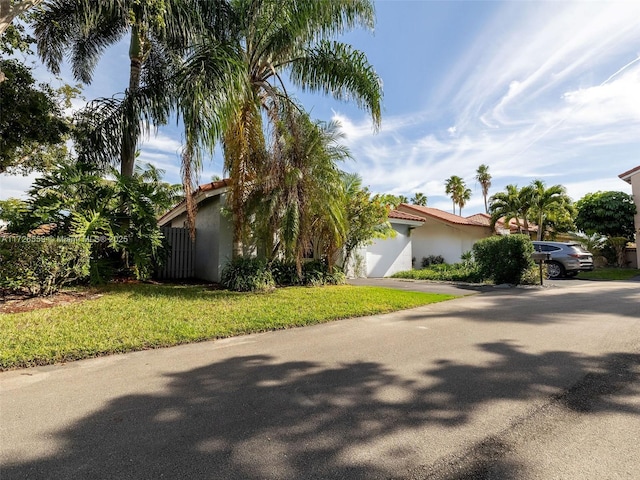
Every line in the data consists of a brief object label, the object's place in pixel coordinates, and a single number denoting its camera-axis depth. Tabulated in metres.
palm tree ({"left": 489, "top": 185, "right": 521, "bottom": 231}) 23.47
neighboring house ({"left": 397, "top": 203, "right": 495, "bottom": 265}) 21.52
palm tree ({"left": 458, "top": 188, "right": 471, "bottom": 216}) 42.59
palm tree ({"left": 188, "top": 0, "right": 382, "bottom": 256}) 9.12
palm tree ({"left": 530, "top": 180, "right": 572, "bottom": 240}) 22.77
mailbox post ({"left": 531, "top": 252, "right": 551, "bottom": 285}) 11.66
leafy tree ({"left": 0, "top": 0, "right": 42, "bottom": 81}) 9.77
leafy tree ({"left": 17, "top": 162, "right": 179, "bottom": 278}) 8.73
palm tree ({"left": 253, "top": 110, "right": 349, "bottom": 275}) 9.43
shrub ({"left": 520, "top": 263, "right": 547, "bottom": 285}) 11.94
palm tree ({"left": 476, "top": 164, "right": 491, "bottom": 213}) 42.16
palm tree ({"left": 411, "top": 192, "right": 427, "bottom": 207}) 45.00
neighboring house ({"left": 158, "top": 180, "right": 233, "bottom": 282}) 11.55
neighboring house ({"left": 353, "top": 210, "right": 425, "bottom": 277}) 16.98
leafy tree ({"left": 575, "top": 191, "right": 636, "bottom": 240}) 21.72
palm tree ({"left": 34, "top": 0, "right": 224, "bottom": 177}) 9.29
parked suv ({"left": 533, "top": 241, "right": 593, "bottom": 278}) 15.34
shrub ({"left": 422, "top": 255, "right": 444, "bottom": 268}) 20.91
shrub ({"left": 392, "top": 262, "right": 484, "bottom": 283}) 13.64
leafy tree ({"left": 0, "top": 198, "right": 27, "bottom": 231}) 8.38
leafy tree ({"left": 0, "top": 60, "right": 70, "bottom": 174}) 10.34
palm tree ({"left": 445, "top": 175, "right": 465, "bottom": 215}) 42.56
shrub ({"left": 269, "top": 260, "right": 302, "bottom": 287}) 11.49
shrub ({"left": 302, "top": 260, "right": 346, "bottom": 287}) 11.58
